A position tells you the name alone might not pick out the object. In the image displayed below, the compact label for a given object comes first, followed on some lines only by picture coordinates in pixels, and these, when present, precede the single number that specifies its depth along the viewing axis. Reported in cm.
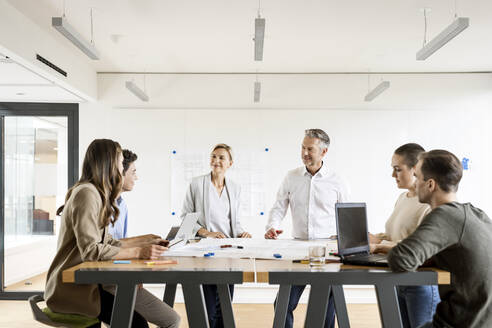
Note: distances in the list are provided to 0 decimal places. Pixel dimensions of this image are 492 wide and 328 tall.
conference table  198
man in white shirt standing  351
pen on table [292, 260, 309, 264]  222
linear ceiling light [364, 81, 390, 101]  496
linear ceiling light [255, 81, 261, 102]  514
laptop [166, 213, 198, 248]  273
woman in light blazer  365
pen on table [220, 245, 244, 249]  273
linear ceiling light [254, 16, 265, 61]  321
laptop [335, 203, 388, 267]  218
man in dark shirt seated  188
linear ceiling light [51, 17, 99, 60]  323
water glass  211
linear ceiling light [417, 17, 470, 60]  319
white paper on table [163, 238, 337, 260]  245
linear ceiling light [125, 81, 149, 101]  486
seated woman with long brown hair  223
